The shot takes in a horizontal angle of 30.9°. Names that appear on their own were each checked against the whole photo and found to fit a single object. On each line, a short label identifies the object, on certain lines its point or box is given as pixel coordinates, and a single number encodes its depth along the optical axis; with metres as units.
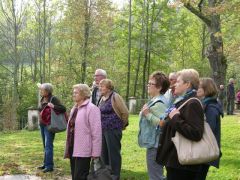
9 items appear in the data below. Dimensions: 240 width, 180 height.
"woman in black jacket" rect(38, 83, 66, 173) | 8.66
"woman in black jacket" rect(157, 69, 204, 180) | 4.12
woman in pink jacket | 5.98
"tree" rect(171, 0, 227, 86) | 13.19
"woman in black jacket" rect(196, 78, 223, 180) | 5.41
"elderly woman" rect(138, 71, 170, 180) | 5.68
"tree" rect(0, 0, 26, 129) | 33.22
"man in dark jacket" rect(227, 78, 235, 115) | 22.08
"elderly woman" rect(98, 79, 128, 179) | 7.10
